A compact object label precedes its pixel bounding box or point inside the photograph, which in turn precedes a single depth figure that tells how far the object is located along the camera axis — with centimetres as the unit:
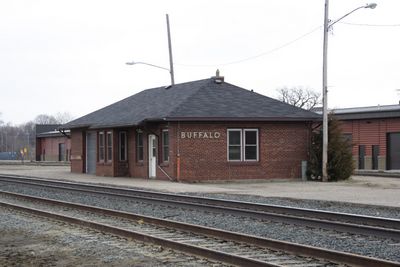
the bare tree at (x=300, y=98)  9181
